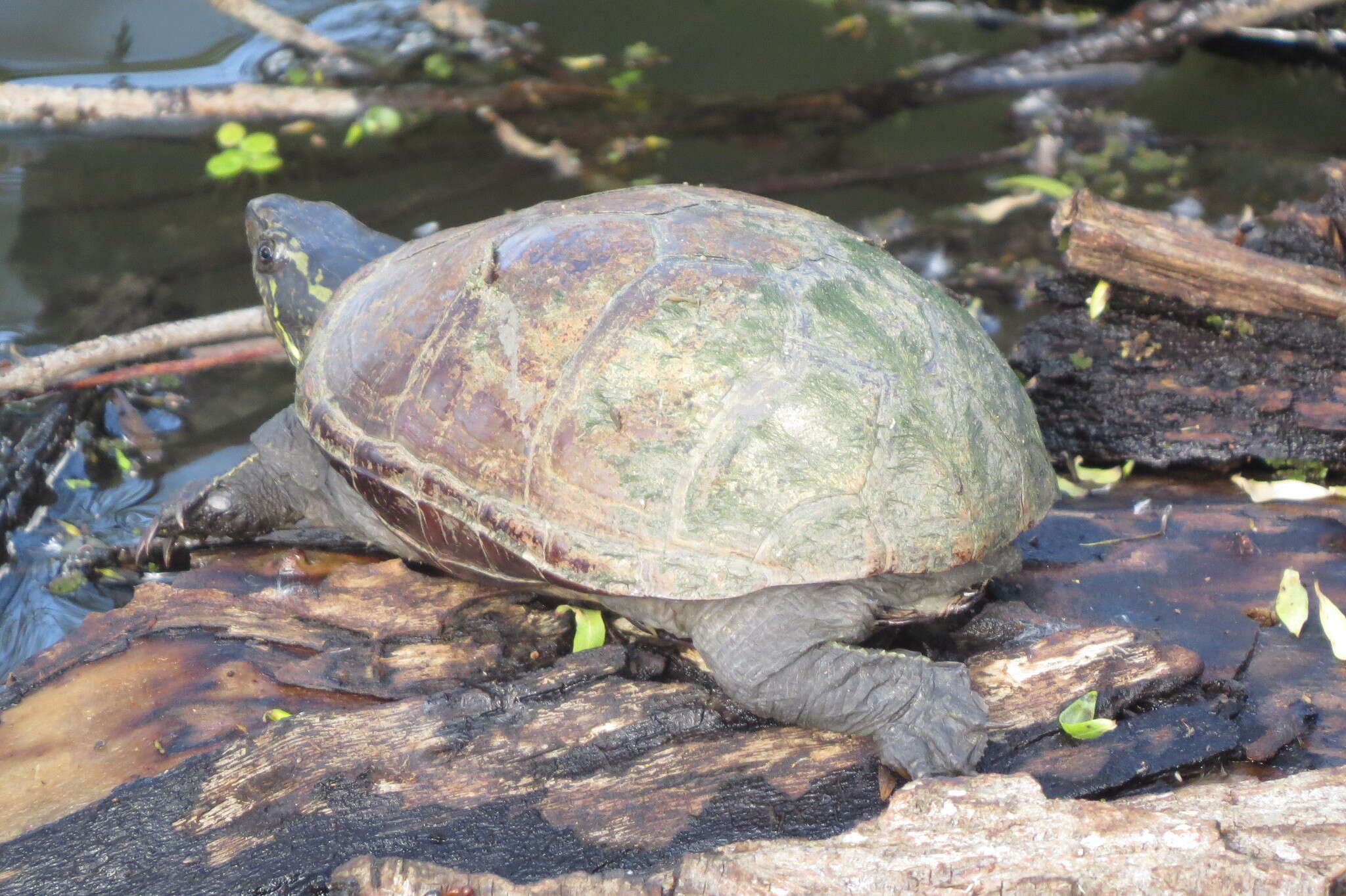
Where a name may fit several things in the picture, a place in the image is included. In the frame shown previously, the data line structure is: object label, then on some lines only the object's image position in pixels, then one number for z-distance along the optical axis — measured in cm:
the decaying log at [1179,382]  793
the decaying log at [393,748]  520
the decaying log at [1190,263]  787
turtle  543
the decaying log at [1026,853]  430
